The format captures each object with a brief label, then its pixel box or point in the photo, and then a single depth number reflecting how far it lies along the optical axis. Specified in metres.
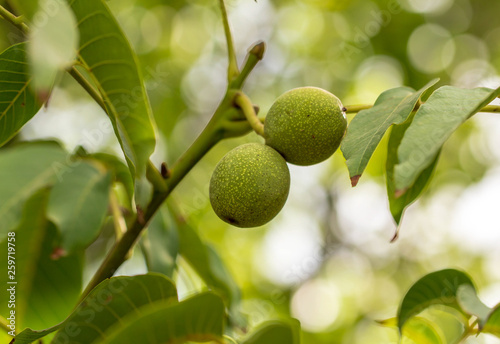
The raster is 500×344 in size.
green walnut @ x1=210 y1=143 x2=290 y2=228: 0.81
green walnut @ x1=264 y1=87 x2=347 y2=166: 0.81
